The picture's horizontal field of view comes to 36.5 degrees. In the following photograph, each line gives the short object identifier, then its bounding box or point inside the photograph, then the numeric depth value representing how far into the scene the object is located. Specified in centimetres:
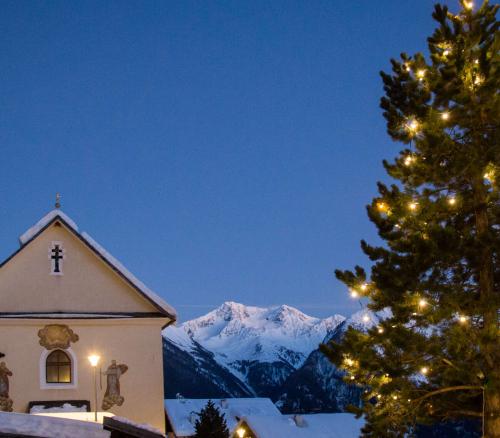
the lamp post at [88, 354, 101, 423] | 1726
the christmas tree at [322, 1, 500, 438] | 1428
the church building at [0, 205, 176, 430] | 2014
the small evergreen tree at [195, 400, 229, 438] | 2361
